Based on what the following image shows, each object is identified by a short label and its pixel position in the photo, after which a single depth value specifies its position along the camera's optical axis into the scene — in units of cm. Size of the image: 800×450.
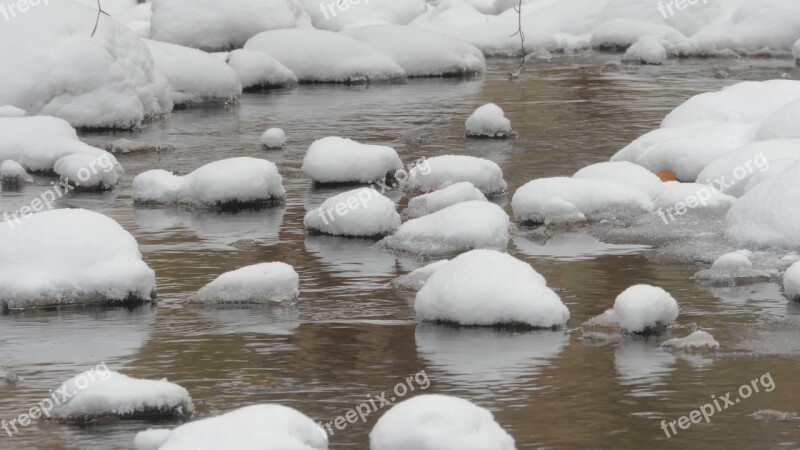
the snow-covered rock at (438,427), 761
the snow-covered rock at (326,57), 2914
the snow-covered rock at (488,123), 2097
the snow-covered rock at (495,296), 1060
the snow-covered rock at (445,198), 1502
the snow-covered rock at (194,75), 2552
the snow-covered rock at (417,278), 1192
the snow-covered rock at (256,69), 2809
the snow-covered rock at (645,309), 1041
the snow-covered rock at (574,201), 1471
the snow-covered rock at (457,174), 1633
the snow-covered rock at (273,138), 2027
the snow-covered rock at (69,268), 1152
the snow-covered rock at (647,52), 3270
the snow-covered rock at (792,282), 1129
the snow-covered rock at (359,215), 1402
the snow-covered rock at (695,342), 1005
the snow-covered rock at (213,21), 3131
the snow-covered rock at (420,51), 3031
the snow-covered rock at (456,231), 1315
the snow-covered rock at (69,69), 2209
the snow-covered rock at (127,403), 868
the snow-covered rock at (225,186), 1577
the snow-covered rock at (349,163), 1716
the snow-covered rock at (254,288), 1157
